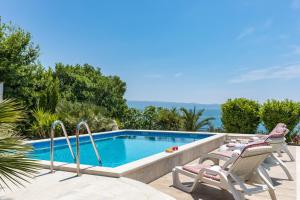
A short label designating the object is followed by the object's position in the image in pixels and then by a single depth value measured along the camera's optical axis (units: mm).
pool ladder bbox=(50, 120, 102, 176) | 4135
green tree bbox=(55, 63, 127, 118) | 13677
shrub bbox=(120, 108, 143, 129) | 13116
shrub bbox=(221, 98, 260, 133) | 10552
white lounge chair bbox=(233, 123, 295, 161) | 5242
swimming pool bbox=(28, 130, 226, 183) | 4469
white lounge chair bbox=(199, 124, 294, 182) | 4510
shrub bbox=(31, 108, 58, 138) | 9568
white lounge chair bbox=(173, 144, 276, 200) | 3408
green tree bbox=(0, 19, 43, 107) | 9545
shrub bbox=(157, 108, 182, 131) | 12475
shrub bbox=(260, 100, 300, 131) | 9579
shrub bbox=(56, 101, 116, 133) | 10564
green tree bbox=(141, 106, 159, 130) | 12898
